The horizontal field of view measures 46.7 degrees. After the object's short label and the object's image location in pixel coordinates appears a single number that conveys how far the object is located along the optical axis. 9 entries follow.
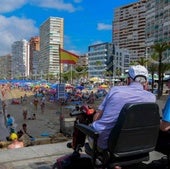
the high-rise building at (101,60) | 84.52
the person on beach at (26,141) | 4.15
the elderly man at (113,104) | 1.80
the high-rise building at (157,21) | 61.02
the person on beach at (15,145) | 3.69
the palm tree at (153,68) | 33.69
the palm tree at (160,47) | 27.33
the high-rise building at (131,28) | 93.59
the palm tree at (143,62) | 37.88
